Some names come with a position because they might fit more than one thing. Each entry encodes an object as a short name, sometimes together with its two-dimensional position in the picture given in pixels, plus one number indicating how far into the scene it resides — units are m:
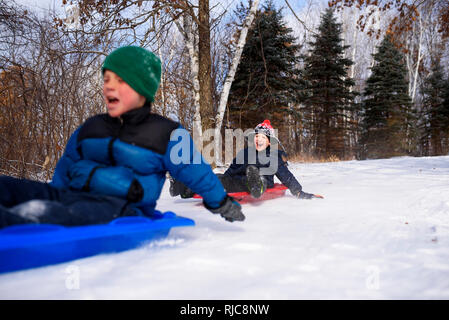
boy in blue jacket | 1.47
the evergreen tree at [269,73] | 12.22
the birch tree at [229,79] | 6.43
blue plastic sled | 1.12
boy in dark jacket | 3.32
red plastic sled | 3.13
